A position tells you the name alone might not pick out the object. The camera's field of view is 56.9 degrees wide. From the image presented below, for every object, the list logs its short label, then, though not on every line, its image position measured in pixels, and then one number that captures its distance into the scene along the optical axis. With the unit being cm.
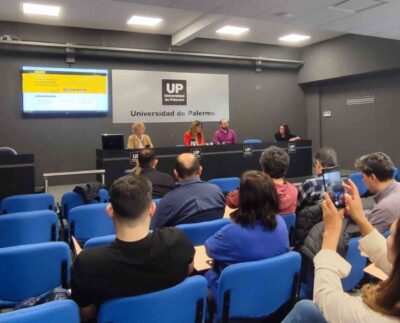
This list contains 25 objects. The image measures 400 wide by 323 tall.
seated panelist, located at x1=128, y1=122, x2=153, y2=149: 662
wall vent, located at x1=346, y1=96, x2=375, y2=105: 898
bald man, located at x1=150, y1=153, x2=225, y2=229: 254
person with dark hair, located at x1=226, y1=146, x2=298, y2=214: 265
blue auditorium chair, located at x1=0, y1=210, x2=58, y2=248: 265
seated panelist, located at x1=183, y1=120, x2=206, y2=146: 715
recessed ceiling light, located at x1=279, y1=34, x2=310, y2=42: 898
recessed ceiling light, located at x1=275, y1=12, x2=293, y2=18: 528
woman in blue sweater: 183
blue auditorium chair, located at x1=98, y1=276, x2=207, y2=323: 134
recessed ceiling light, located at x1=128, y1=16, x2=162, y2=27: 724
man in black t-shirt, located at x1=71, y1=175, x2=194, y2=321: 138
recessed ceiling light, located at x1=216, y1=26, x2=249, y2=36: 811
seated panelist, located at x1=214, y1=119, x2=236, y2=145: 784
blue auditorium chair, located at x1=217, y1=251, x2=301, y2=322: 165
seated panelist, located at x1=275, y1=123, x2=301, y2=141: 844
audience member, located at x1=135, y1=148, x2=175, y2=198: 351
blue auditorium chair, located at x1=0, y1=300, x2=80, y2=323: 108
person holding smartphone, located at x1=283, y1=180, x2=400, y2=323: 88
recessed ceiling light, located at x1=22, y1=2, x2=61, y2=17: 634
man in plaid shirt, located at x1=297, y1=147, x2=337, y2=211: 259
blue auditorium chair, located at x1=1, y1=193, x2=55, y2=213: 360
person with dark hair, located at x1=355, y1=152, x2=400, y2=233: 237
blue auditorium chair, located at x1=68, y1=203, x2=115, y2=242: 291
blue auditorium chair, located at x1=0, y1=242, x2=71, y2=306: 188
